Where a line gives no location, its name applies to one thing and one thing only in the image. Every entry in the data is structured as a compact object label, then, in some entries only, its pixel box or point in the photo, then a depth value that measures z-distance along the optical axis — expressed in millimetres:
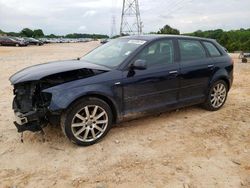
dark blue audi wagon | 2761
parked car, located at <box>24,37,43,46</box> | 32281
